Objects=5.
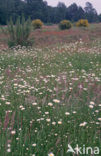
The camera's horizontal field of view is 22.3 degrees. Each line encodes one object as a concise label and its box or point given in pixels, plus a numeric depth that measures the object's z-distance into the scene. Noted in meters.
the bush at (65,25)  27.56
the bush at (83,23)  29.48
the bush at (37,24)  29.07
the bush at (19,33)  14.71
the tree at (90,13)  66.00
